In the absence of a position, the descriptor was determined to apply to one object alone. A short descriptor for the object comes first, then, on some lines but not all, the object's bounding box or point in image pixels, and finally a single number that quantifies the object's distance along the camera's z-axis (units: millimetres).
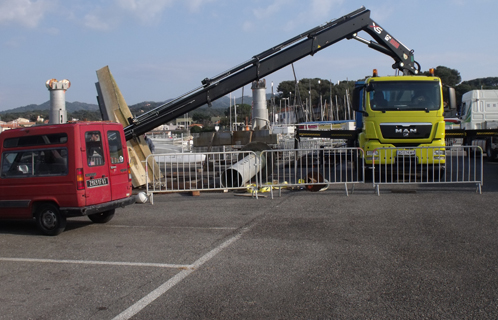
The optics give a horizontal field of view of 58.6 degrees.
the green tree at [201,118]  108312
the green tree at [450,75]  66575
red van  8250
